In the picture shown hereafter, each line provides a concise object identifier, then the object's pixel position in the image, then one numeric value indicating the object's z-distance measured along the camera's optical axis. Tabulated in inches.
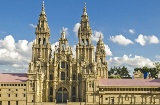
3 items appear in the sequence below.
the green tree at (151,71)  5616.1
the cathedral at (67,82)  3850.9
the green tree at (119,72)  6639.8
